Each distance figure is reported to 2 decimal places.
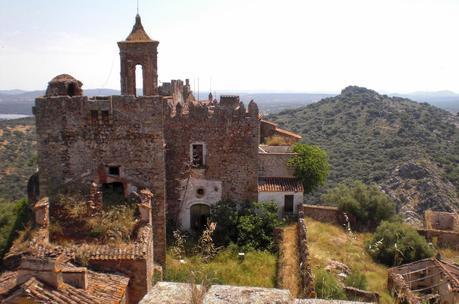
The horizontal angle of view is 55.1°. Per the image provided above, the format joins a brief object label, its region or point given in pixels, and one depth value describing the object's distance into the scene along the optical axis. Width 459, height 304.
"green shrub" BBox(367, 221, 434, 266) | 20.70
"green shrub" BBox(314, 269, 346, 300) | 11.26
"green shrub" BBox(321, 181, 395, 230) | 24.09
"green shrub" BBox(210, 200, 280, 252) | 18.61
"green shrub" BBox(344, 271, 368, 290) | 16.22
